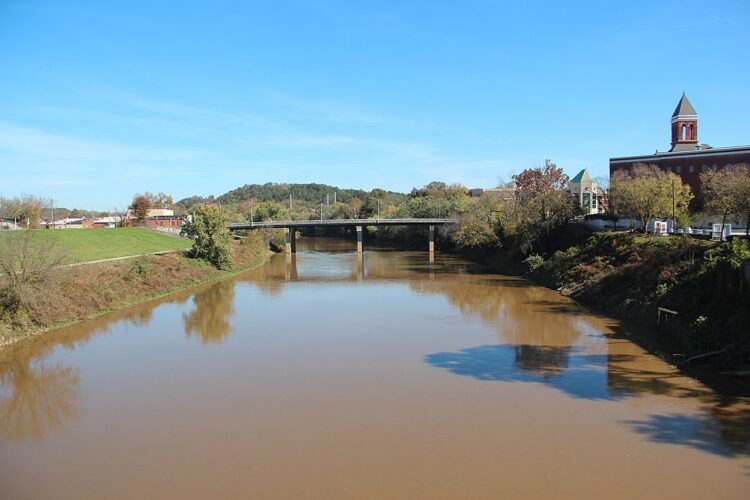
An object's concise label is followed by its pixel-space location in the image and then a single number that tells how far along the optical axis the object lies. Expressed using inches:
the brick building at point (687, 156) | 2043.6
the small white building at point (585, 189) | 3029.0
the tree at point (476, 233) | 2196.1
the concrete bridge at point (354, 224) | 2994.6
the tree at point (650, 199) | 1465.3
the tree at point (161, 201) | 4777.1
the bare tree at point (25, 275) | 949.8
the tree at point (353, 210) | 4803.2
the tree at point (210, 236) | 2036.2
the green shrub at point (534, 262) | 1758.1
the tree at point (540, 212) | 1866.4
